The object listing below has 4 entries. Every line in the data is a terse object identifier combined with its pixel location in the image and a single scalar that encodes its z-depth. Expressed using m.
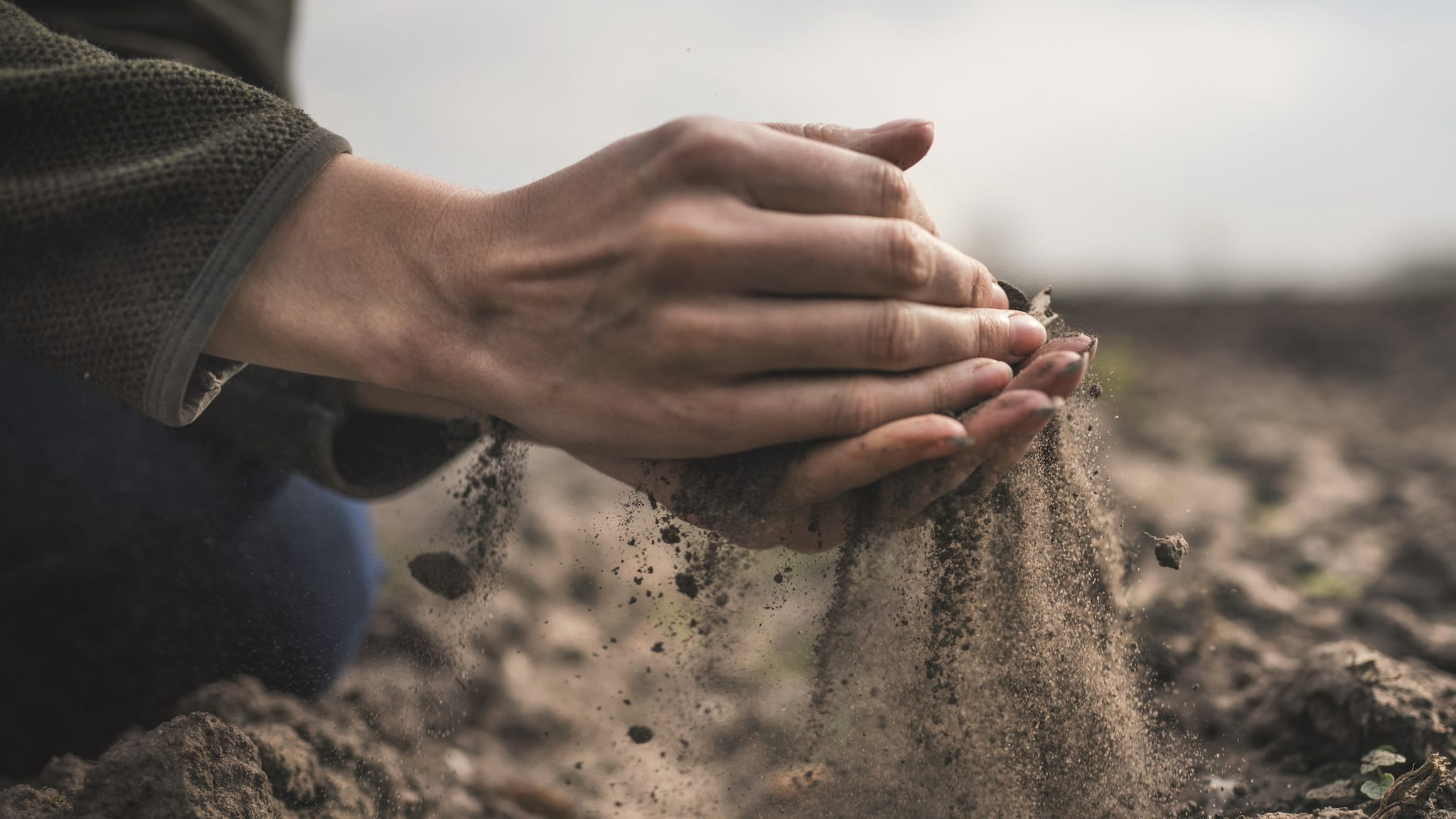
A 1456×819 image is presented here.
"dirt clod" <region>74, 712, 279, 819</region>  0.56
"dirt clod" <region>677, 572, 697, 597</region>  0.58
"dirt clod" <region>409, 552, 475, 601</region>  0.62
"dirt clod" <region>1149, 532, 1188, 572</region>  0.59
